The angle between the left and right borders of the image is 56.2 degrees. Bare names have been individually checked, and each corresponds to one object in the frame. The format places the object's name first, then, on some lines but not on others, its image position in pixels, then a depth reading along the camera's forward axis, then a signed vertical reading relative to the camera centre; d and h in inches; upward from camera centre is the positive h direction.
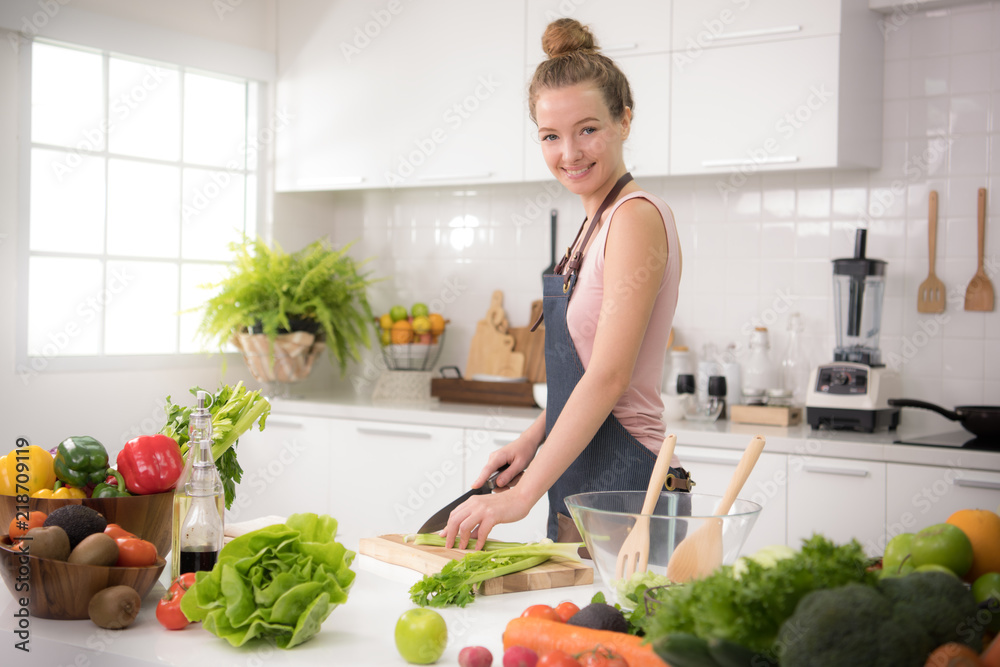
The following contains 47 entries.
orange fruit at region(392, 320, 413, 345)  141.3 -2.9
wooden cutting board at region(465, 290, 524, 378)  140.7 -4.9
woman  56.8 +0.9
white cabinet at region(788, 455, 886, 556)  96.4 -18.6
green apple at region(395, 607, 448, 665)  38.3 -13.3
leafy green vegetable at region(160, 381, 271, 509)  54.1 -6.6
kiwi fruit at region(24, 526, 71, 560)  43.1 -10.9
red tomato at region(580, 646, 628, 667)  34.9 -12.9
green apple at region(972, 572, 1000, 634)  31.0 -9.2
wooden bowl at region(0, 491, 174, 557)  48.4 -10.7
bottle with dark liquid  45.6 -9.5
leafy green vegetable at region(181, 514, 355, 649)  39.9 -12.0
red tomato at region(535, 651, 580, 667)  34.5 -12.7
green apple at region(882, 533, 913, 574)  34.8 -8.7
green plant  133.6 +2.2
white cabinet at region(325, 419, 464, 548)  123.8 -21.8
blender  105.7 -5.1
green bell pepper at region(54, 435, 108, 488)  50.6 -8.4
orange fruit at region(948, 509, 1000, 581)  34.4 -8.0
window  122.8 +16.0
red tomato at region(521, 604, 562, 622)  40.1 -12.7
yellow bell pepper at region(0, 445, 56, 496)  50.1 -8.8
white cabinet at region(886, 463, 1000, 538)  91.2 -16.7
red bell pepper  49.9 -8.4
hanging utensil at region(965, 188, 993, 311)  111.2 +4.3
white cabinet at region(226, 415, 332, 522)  134.7 -22.8
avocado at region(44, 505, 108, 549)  44.1 -10.2
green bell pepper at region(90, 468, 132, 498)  49.9 -9.7
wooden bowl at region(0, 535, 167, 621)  43.0 -12.7
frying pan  95.3 -9.5
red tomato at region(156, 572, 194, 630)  42.7 -13.6
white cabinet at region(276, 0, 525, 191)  131.6 +32.9
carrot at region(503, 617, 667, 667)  35.8 -12.9
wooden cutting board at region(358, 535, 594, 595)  50.3 -14.1
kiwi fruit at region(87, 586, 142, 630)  42.4 -13.6
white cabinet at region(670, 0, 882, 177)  108.0 +26.5
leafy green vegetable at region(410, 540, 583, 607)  46.7 -13.3
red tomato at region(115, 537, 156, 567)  44.3 -11.6
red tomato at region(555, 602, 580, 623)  40.3 -12.7
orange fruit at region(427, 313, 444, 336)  142.9 -1.3
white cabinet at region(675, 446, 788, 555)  101.5 -17.8
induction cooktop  94.8 -12.1
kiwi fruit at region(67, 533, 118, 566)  42.9 -11.2
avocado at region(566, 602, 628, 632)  38.1 -12.4
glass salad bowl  41.2 -9.8
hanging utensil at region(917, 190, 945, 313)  114.0 +4.6
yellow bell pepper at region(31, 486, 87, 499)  49.6 -9.9
